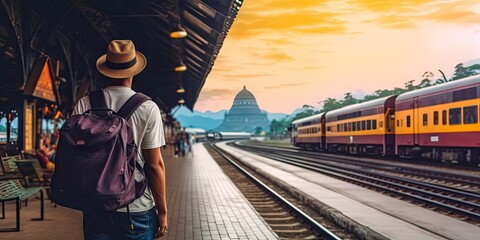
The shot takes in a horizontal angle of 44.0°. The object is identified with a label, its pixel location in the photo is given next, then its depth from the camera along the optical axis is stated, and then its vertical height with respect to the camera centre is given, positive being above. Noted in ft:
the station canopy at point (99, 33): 39.96 +9.19
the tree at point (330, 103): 271.67 +15.97
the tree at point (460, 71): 164.04 +18.27
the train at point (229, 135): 401.29 +2.60
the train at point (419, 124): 68.80 +1.89
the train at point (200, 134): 400.30 +3.59
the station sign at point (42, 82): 40.09 +4.15
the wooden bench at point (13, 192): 24.71 -2.30
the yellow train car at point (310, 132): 149.28 +1.65
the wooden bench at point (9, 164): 30.55 -1.26
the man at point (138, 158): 9.85 -0.32
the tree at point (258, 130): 506.11 +7.23
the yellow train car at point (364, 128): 97.96 +1.83
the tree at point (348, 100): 262.32 +17.19
